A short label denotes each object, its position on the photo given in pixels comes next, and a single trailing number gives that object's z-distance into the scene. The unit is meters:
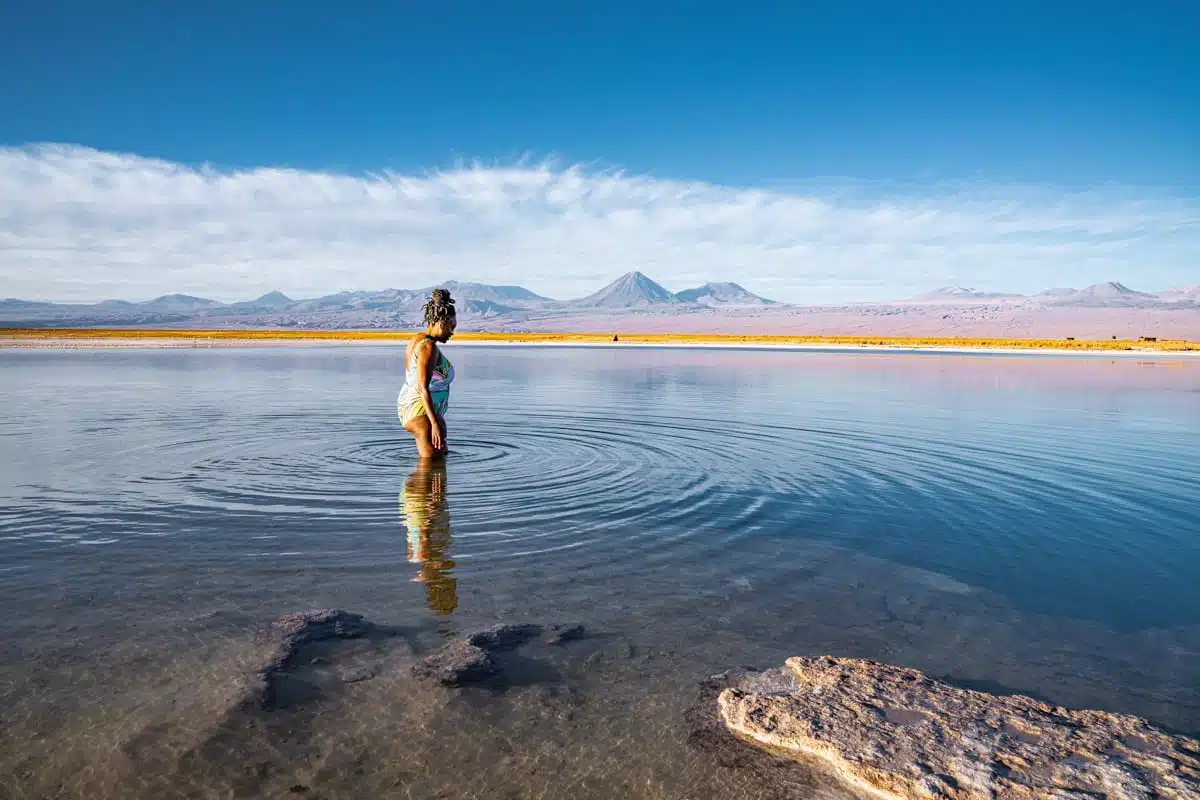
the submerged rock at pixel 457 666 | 5.18
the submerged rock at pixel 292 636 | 4.99
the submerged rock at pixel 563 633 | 5.82
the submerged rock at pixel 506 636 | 5.70
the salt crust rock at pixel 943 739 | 4.05
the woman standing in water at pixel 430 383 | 11.96
